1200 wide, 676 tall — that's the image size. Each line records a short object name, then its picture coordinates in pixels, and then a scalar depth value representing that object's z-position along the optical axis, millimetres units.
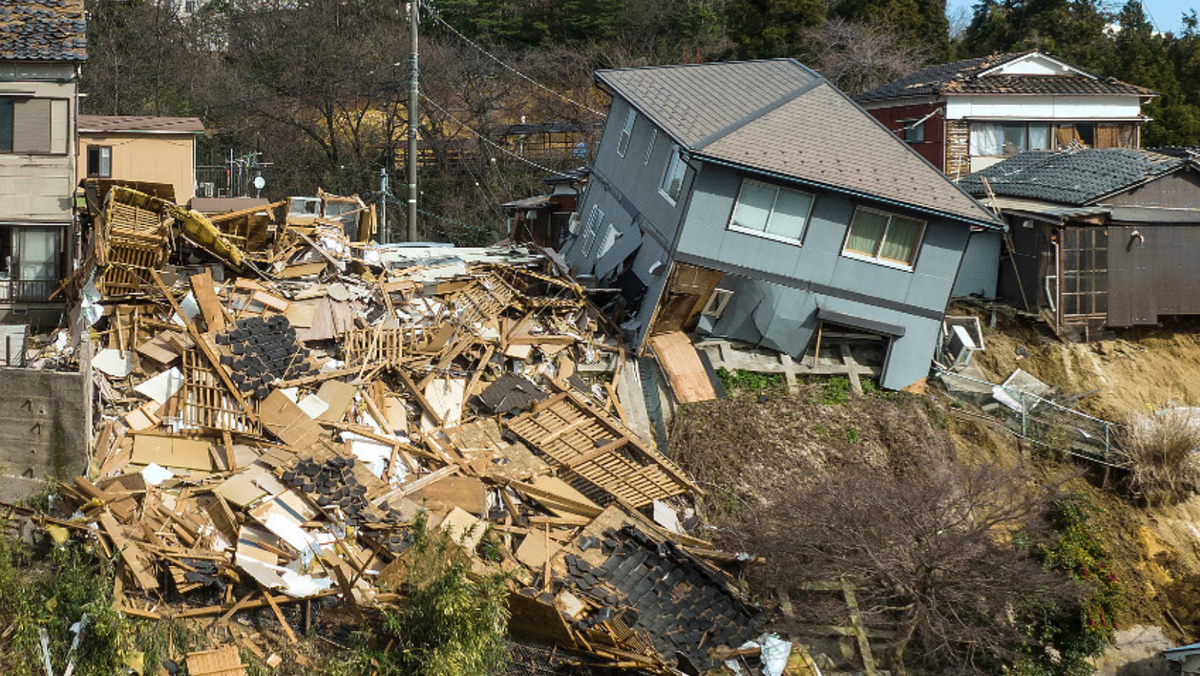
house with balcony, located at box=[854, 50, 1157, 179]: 30016
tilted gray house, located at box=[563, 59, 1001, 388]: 20531
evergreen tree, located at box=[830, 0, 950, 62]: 39906
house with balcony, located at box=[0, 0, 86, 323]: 20875
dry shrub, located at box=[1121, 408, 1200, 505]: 19938
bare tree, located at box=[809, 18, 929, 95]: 38000
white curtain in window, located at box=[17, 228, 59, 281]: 20938
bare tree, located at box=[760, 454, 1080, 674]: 15656
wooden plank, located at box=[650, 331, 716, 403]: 20109
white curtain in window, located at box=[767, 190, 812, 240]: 20859
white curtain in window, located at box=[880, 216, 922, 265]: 21234
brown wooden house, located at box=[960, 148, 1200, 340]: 22844
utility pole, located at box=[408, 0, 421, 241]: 26766
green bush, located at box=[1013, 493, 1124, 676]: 16672
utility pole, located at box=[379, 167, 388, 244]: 30000
